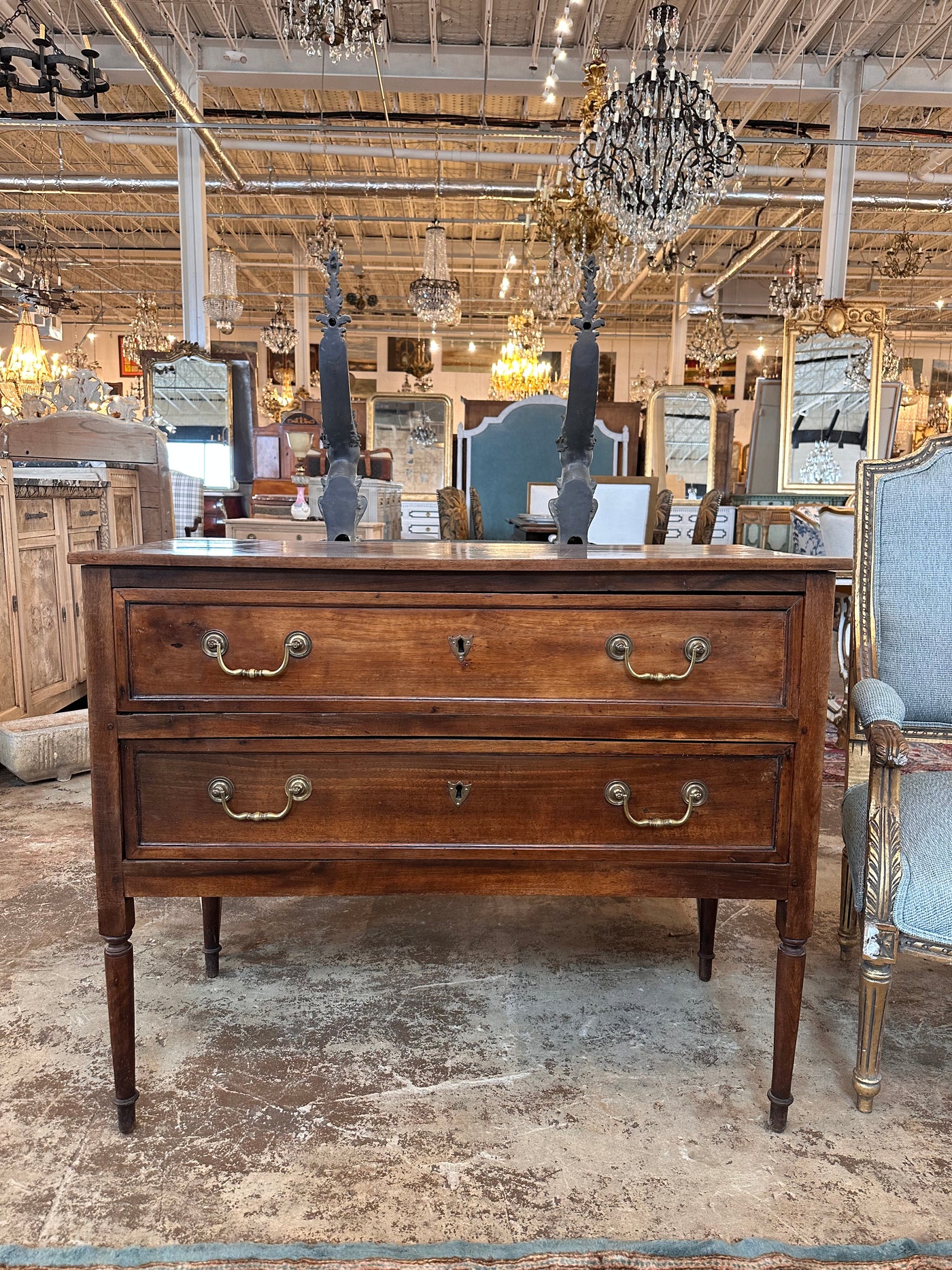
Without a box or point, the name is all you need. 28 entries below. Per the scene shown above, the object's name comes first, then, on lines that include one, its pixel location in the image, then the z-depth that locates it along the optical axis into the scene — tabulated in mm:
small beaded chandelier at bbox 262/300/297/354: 13297
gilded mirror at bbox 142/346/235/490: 8695
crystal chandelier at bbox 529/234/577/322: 7160
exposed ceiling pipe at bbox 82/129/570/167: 8383
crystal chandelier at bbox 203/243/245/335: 8797
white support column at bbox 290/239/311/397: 15203
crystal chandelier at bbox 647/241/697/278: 7968
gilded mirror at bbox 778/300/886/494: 8281
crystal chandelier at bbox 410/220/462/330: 8328
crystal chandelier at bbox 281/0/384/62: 4359
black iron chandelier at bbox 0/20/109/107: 4836
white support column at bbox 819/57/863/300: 8133
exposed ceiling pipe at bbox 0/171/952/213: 9602
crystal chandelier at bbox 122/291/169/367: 11297
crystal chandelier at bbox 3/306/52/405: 6844
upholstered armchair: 1516
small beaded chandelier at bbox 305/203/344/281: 8773
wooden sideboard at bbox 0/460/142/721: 3613
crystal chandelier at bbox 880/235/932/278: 9266
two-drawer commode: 1413
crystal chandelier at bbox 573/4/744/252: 4695
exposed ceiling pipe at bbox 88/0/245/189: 5902
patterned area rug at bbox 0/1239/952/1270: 1244
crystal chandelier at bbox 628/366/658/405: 14197
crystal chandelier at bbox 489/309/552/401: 11672
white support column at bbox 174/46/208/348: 8398
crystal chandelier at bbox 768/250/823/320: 8844
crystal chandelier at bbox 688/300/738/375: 12547
